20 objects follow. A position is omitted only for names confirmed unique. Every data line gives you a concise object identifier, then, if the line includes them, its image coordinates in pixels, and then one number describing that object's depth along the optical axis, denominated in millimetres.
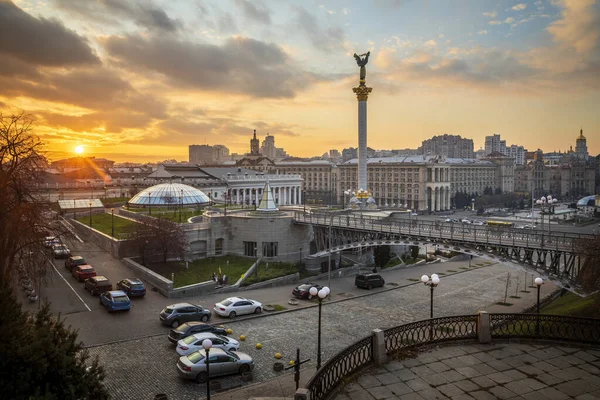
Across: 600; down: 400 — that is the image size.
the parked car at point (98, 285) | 29953
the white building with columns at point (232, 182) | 92688
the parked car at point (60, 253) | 41531
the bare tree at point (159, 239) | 38656
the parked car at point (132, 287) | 30156
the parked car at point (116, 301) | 26594
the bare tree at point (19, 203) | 18516
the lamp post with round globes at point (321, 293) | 17156
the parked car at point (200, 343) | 19359
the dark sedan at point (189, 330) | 21456
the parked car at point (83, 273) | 33375
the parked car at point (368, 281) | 36500
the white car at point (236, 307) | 26859
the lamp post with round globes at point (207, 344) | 13844
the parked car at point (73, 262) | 36656
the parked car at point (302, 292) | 31984
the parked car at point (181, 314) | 24656
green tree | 10148
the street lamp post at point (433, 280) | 19516
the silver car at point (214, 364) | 17641
